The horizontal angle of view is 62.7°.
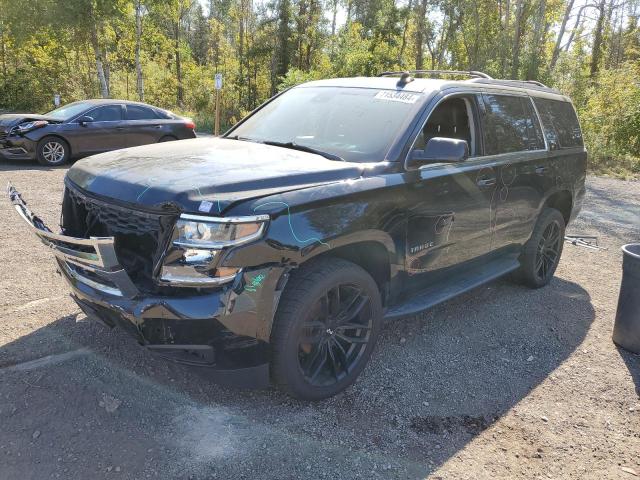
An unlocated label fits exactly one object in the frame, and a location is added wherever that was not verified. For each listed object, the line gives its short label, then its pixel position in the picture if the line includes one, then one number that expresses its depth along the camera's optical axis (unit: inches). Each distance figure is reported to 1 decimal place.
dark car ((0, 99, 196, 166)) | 416.2
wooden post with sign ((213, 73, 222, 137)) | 507.1
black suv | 101.6
